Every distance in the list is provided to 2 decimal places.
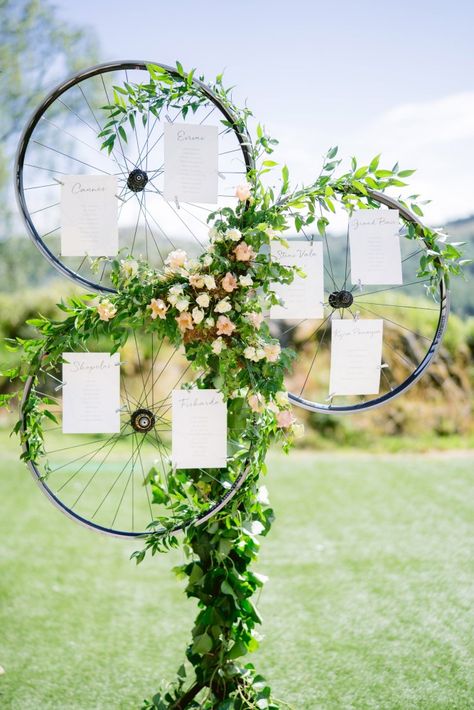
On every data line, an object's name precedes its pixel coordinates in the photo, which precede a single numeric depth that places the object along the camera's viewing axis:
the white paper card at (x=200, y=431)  1.64
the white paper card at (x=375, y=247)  1.74
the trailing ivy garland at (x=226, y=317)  1.59
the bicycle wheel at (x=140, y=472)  1.66
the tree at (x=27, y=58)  8.04
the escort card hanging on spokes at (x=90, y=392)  1.64
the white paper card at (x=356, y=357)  1.78
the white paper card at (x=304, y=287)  1.73
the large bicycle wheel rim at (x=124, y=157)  1.62
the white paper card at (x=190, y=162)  1.66
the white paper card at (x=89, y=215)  1.66
